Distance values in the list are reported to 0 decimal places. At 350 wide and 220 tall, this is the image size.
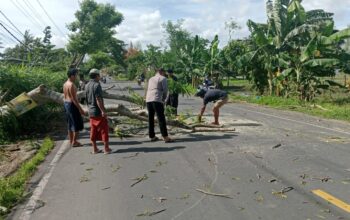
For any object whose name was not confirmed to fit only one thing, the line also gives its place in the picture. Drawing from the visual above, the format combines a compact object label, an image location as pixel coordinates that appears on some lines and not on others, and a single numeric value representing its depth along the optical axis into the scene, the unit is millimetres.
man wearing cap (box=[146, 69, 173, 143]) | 10641
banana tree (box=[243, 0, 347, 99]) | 21797
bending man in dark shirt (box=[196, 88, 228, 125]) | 13508
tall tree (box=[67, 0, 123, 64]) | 49781
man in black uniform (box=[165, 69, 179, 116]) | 14800
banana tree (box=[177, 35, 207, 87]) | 39938
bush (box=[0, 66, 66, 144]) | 11531
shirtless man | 10062
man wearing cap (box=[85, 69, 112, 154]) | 9312
